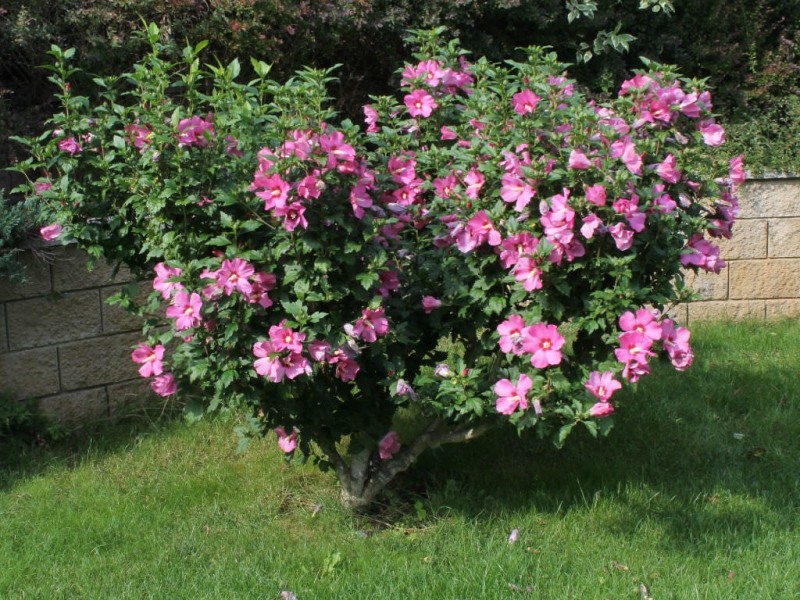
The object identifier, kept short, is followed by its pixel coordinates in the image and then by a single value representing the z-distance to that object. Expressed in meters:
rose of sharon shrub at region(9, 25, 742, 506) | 2.67
